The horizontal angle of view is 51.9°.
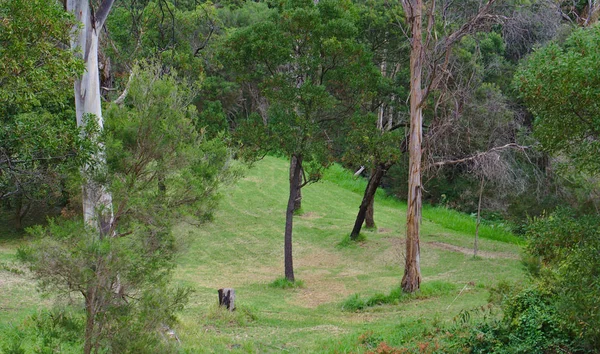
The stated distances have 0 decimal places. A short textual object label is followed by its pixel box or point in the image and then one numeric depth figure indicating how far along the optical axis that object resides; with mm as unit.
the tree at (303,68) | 16797
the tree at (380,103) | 17609
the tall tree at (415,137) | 14805
